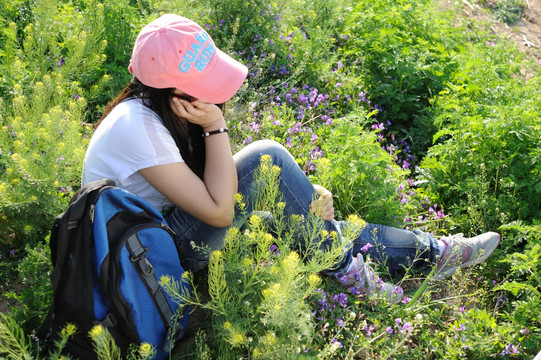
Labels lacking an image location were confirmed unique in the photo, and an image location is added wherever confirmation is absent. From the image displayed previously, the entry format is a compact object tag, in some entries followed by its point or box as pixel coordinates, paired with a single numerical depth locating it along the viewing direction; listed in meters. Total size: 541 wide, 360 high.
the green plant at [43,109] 2.71
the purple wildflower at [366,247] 2.95
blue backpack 1.97
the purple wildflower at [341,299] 2.75
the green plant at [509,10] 6.62
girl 2.25
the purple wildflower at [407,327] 2.51
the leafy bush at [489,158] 3.36
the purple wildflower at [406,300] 2.81
